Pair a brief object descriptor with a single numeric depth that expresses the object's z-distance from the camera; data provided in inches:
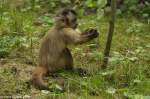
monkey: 431.3
